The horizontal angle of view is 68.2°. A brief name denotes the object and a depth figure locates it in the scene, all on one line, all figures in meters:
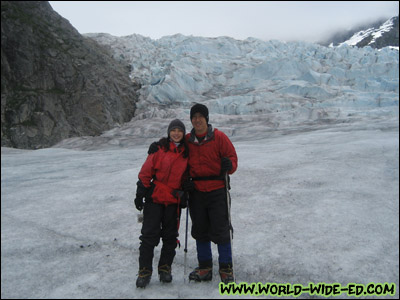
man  2.94
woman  2.88
